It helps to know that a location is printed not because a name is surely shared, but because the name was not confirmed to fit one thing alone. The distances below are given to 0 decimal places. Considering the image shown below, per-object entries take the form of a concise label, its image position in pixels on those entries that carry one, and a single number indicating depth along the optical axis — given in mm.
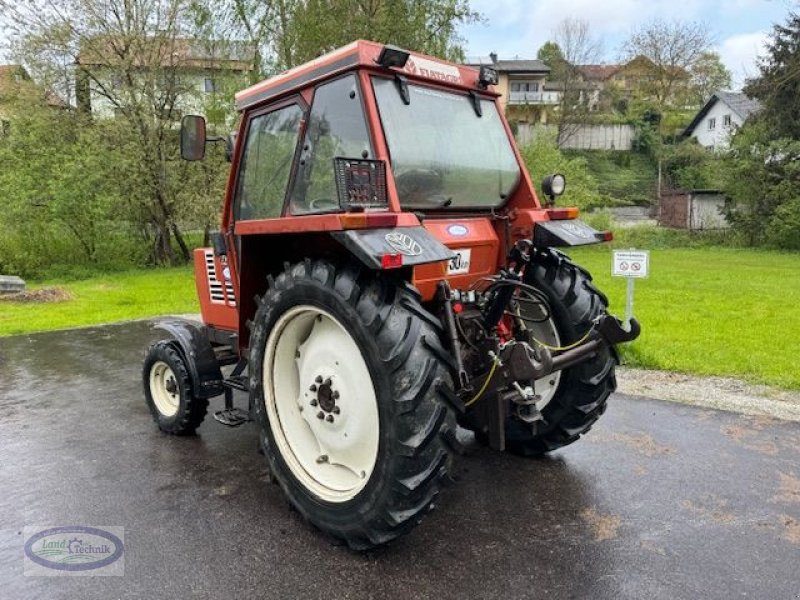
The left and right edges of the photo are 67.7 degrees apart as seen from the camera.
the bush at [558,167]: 21438
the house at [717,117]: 38625
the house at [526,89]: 47625
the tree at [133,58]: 16188
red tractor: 2562
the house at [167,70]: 16500
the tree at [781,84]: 22969
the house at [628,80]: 36969
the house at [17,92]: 16594
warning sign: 4428
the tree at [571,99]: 43281
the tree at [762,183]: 22188
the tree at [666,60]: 35094
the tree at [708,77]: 40188
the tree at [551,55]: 46244
